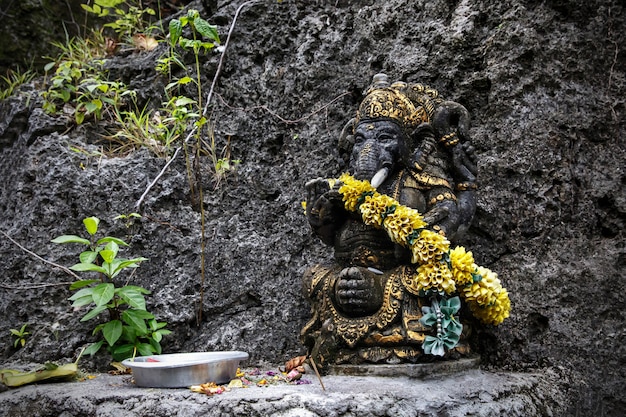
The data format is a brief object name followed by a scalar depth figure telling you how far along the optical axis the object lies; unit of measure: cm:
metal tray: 214
